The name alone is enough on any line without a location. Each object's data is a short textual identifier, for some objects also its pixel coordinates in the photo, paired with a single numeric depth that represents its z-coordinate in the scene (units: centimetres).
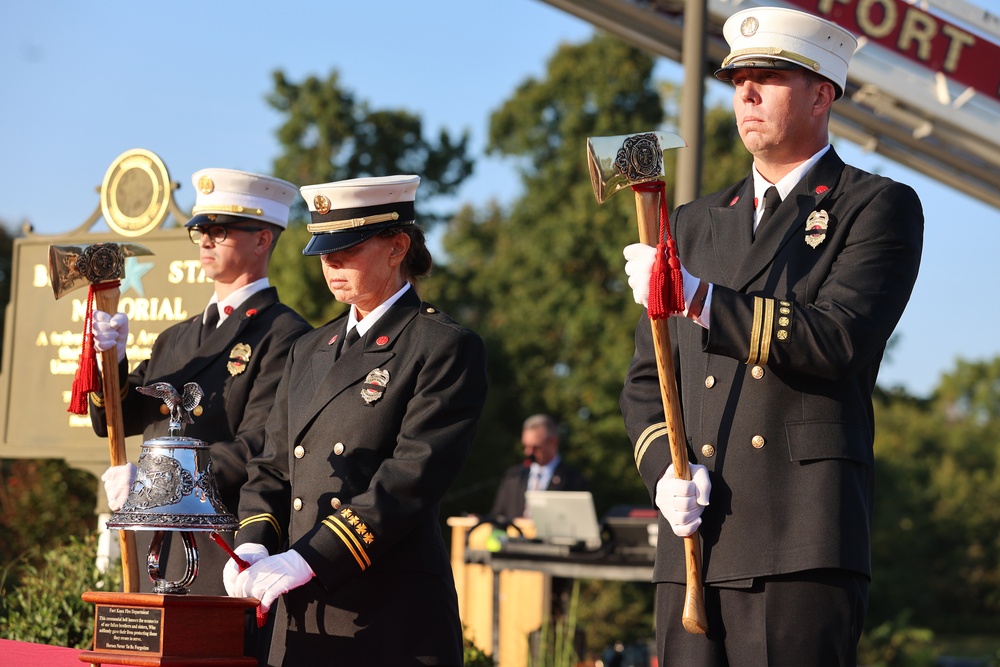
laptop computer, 938
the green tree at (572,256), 2384
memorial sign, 688
